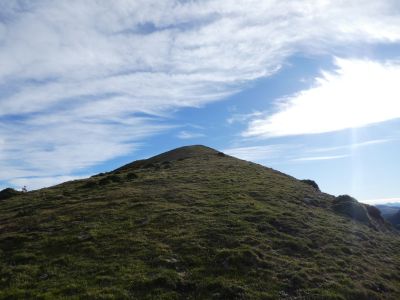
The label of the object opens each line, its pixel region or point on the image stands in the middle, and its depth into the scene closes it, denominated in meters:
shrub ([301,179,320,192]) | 66.04
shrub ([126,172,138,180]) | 57.91
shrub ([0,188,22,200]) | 56.48
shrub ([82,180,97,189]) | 54.19
